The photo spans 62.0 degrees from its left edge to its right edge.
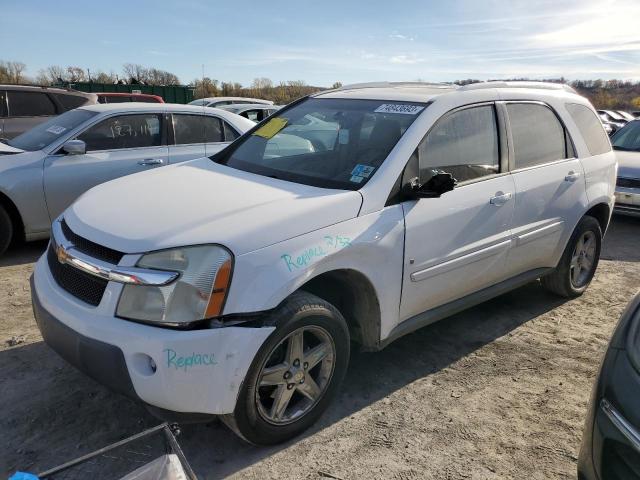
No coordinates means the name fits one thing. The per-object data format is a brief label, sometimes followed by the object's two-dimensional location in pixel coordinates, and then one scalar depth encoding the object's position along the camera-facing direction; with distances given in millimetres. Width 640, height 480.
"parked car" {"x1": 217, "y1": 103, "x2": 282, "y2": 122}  11422
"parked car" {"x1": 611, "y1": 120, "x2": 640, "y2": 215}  7410
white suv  2301
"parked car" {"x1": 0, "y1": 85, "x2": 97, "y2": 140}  8312
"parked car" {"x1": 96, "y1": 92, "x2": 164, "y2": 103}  11713
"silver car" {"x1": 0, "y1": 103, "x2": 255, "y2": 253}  5195
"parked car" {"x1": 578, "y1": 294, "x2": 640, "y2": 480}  1766
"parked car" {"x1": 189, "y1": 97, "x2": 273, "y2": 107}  14057
